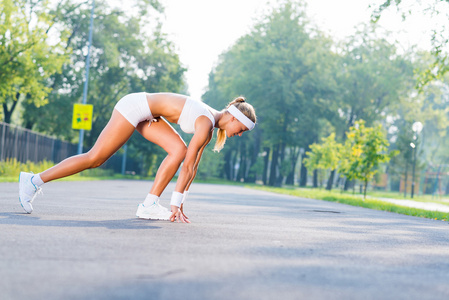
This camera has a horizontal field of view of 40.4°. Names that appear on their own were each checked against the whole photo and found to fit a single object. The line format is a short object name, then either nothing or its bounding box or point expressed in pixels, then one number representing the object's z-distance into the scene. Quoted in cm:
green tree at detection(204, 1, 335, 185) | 4488
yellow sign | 3278
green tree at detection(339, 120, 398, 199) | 2225
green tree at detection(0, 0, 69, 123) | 2564
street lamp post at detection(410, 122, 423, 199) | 3772
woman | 668
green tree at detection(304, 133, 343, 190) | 3747
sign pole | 3442
